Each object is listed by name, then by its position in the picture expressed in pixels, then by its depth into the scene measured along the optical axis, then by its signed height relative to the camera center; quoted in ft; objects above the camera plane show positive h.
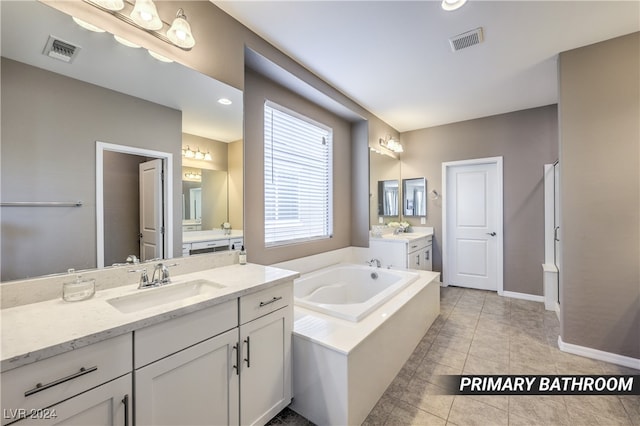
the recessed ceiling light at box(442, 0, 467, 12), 5.81 +4.48
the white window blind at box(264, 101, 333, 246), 8.71 +1.25
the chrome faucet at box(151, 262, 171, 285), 4.87 -1.14
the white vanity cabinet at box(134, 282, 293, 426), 3.49 -2.31
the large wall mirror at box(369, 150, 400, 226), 12.89 +1.25
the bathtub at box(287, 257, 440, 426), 4.96 -2.88
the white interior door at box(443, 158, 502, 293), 13.14 -0.64
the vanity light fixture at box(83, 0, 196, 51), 4.42 +3.34
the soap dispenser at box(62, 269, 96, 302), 3.89 -1.12
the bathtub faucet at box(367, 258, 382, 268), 11.32 -2.14
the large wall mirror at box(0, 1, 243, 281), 3.70 +1.21
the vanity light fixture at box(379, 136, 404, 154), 13.66 +3.46
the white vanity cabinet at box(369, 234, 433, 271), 11.66 -1.72
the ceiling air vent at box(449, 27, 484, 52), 6.94 +4.56
